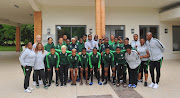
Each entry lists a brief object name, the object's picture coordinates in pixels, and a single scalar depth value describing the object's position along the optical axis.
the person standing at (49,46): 5.53
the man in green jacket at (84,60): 5.22
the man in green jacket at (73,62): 5.07
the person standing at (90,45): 5.96
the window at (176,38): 12.05
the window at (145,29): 11.38
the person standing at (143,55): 4.99
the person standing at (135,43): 5.31
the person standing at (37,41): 5.21
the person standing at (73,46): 5.65
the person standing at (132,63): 4.85
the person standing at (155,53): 4.78
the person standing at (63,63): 5.07
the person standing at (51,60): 4.97
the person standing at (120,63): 5.02
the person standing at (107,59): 5.12
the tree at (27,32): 33.81
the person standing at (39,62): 4.75
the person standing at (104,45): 5.62
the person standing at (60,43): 5.68
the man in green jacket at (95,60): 5.23
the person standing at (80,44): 5.88
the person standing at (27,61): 4.46
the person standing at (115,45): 5.67
